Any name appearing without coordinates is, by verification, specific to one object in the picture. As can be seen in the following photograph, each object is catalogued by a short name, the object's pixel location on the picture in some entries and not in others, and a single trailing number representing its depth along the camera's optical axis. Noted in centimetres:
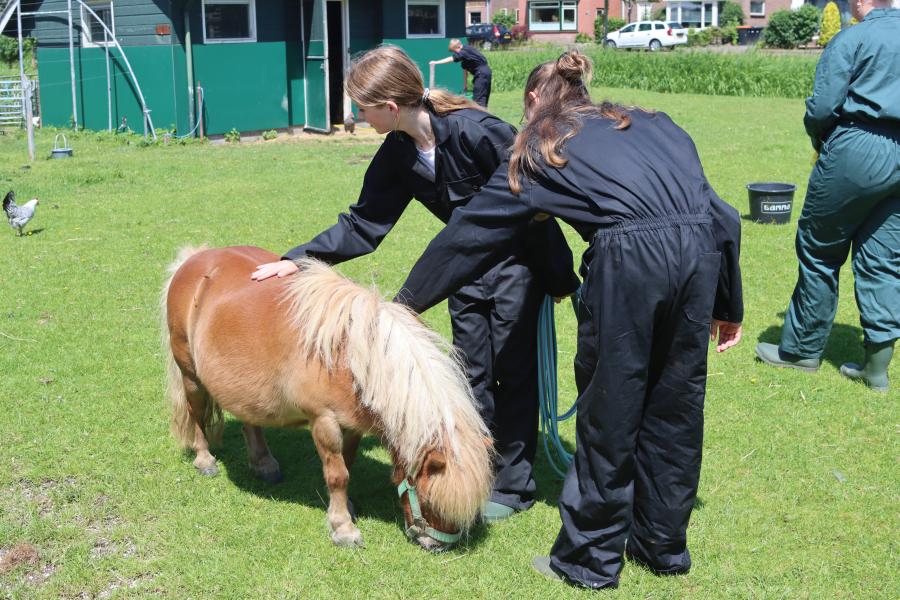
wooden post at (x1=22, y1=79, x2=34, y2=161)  1492
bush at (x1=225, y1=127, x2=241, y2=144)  1816
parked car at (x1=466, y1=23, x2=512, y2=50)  5459
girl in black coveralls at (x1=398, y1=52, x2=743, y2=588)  332
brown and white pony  367
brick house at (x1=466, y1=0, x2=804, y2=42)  6631
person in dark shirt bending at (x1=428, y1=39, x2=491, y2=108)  1748
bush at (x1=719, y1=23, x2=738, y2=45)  5606
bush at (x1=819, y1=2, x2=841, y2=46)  4741
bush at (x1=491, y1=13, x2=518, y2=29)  6550
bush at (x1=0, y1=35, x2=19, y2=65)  2800
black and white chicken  963
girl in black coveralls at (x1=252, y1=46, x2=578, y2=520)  400
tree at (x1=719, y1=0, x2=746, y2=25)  6347
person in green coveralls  575
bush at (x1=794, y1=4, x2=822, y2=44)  5191
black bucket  1038
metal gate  2042
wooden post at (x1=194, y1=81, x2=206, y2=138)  1769
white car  5303
